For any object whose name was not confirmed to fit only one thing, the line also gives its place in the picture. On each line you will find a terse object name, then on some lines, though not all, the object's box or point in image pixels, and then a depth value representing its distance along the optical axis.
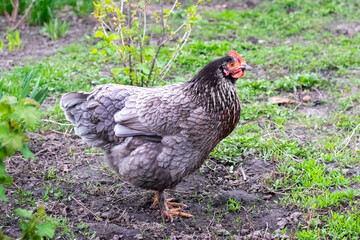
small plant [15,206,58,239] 2.28
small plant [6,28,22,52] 7.17
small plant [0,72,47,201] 2.19
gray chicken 3.42
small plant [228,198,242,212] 3.66
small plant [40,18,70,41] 7.70
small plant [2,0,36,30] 7.90
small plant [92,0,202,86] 4.45
